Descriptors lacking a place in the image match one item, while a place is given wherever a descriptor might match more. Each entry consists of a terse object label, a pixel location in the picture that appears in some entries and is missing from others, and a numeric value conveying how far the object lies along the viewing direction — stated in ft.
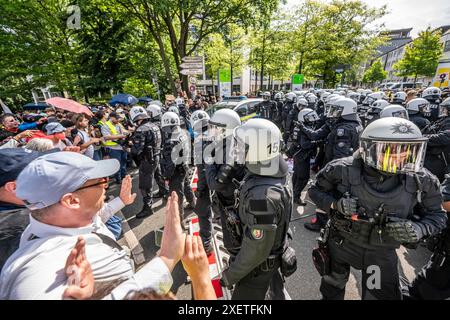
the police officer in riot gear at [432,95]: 21.00
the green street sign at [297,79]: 64.34
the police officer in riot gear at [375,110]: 20.20
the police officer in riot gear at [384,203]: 5.81
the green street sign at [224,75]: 49.54
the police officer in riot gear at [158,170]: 17.35
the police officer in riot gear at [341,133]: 12.96
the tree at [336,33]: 64.49
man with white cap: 3.05
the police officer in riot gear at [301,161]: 15.53
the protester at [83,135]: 16.01
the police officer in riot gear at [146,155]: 14.75
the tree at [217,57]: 80.75
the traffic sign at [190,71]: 34.12
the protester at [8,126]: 14.93
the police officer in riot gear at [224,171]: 7.47
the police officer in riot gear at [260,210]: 5.41
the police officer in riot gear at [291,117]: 27.66
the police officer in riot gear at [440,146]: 12.69
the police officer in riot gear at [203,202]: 10.93
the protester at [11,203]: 4.83
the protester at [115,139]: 19.40
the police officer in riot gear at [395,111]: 15.56
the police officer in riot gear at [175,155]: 13.75
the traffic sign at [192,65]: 34.35
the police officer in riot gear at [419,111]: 17.16
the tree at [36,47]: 45.91
